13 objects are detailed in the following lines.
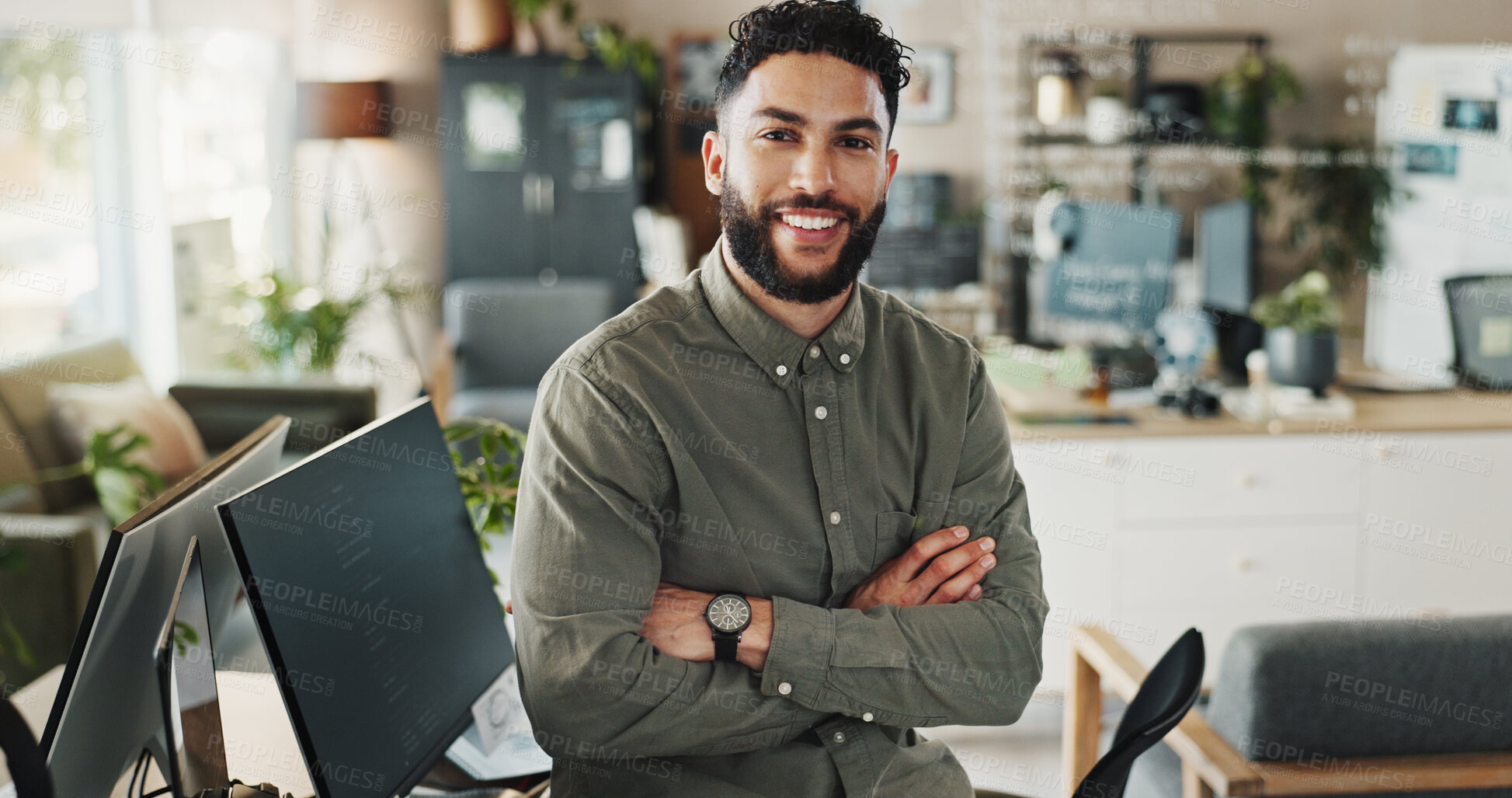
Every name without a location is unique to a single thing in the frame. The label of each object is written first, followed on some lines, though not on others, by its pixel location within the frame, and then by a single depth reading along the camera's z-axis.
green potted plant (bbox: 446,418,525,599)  1.57
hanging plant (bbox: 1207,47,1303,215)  5.91
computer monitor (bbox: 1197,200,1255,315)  3.59
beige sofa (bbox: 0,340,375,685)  2.89
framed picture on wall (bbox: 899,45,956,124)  6.31
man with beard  1.28
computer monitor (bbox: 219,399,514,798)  1.02
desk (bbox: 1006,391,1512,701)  2.98
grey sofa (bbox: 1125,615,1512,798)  1.56
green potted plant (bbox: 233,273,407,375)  4.75
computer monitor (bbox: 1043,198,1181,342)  3.39
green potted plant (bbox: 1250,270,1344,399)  3.10
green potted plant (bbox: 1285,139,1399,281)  5.99
